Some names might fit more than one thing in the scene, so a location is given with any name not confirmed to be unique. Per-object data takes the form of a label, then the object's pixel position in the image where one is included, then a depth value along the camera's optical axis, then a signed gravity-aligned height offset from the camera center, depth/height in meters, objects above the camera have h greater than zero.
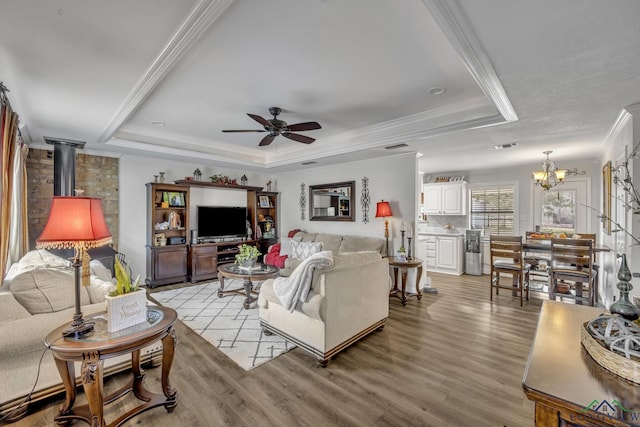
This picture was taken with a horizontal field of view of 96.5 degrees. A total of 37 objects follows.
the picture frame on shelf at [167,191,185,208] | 5.45 +0.27
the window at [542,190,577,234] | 5.80 +0.01
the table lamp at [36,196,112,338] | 1.66 -0.11
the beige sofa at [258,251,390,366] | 2.56 -0.96
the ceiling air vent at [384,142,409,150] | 4.28 +1.02
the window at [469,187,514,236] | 6.47 +0.04
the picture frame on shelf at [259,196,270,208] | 6.95 +0.27
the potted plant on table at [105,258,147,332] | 1.75 -0.58
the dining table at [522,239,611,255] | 4.28 -0.52
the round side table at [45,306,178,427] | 1.58 -0.86
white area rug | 2.80 -1.36
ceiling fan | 3.22 +1.00
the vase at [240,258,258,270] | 4.29 -0.78
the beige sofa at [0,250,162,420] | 1.89 -0.77
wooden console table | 0.79 -0.55
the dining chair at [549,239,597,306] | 3.84 -0.72
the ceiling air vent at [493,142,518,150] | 4.29 +1.02
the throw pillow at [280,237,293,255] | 5.88 -0.72
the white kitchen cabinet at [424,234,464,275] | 6.36 -0.95
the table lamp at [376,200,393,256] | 4.91 +0.02
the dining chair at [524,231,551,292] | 4.96 -1.00
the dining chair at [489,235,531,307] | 4.34 -0.75
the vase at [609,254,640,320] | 1.10 -0.36
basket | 0.89 -0.50
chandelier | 4.59 +0.61
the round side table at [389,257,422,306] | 4.29 -0.96
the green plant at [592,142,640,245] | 2.64 +0.42
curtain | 2.52 +0.25
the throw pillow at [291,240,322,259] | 5.38 -0.70
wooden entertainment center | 5.15 -0.62
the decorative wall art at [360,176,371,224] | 5.47 +0.24
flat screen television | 5.82 -0.18
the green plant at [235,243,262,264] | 4.32 -0.63
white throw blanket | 2.58 -0.62
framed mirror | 5.75 +0.23
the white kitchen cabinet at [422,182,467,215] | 6.87 +0.34
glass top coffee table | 3.95 -0.87
